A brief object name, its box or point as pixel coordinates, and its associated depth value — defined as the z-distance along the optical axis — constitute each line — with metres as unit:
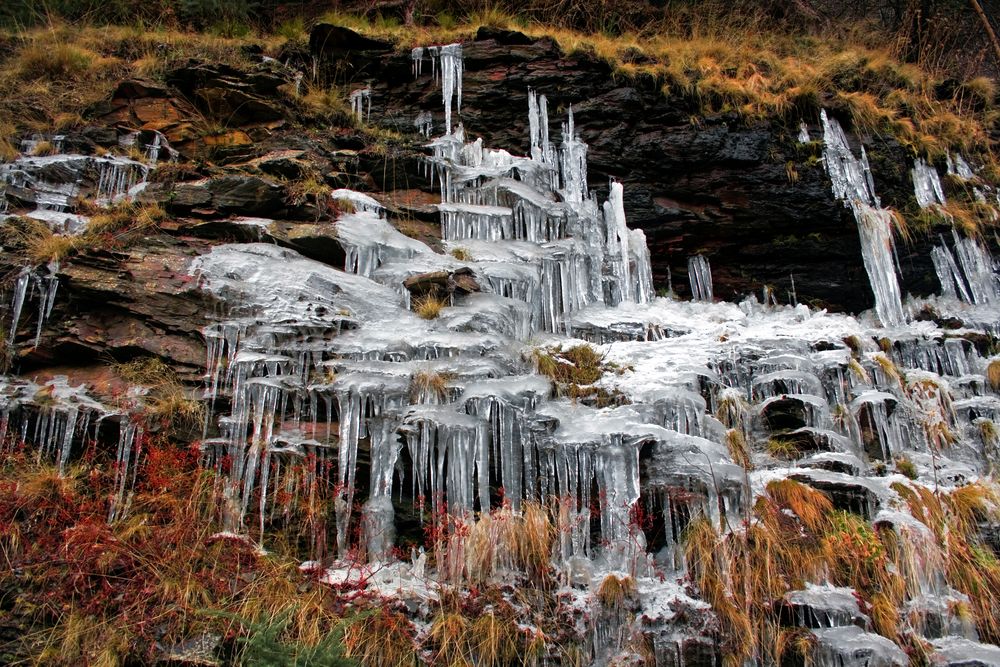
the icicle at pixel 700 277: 8.04
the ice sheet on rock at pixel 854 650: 3.76
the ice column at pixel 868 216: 7.53
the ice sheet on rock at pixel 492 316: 5.61
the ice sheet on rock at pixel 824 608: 3.99
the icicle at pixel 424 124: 8.12
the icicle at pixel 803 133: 8.30
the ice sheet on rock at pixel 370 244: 6.19
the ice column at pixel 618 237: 7.36
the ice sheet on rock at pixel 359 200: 6.85
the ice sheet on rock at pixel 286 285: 5.37
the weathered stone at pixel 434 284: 5.94
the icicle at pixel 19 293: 5.13
